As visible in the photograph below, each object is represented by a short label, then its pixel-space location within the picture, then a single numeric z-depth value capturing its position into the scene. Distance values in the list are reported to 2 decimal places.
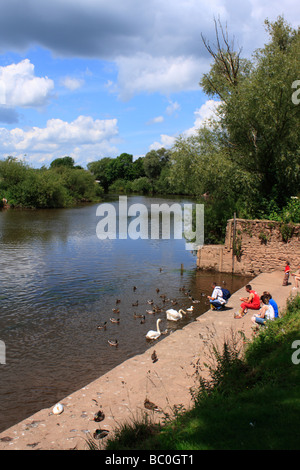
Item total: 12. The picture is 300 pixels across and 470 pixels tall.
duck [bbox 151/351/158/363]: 10.66
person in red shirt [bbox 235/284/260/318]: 14.48
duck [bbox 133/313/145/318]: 15.91
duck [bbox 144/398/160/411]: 8.02
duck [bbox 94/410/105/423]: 7.77
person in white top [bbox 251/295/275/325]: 12.40
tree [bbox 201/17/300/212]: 22.80
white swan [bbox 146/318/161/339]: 13.77
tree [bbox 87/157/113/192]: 145.25
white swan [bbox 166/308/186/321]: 15.72
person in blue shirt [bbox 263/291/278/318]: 12.50
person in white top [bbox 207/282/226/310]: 15.27
